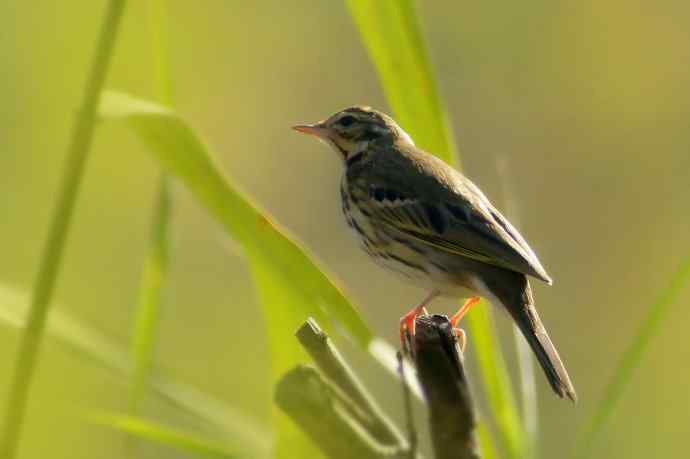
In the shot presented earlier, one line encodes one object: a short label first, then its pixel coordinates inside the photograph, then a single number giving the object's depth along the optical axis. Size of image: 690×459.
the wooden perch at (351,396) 4.21
